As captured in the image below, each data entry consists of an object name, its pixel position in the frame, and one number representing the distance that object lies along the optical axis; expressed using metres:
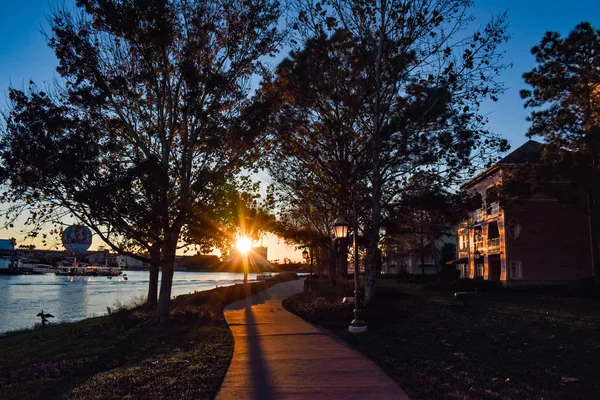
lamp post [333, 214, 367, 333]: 13.05
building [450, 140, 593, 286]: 34.19
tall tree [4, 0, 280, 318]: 14.17
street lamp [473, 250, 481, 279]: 40.16
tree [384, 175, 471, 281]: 18.34
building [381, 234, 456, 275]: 71.43
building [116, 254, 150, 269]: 128.34
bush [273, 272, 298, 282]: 59.71
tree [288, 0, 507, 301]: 16.88
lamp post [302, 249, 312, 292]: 36.81
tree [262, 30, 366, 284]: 17.64
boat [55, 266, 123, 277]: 111.69
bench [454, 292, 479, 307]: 18.90
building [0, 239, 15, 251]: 106.47
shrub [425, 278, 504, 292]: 31.55
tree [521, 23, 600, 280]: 24.17
